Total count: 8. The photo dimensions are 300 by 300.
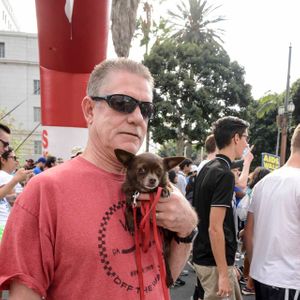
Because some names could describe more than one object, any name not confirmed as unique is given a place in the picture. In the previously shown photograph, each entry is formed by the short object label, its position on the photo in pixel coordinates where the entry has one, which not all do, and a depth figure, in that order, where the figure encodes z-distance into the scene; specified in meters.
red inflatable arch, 4.97
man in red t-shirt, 1.33
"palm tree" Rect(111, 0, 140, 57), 8.17
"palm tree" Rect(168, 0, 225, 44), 36.94
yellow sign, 11.71
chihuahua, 1.59
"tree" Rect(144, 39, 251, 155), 24.98
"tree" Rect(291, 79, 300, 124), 31.20
